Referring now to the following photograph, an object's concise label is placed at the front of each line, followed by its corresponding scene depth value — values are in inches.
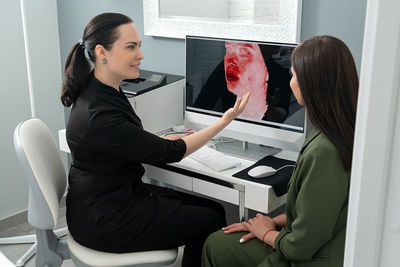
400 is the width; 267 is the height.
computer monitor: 74.2
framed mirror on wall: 81.9
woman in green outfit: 50.7
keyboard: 74.9
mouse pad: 69.5
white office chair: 65.0
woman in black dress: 65.5
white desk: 69.1
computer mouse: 70.7
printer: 86.5
